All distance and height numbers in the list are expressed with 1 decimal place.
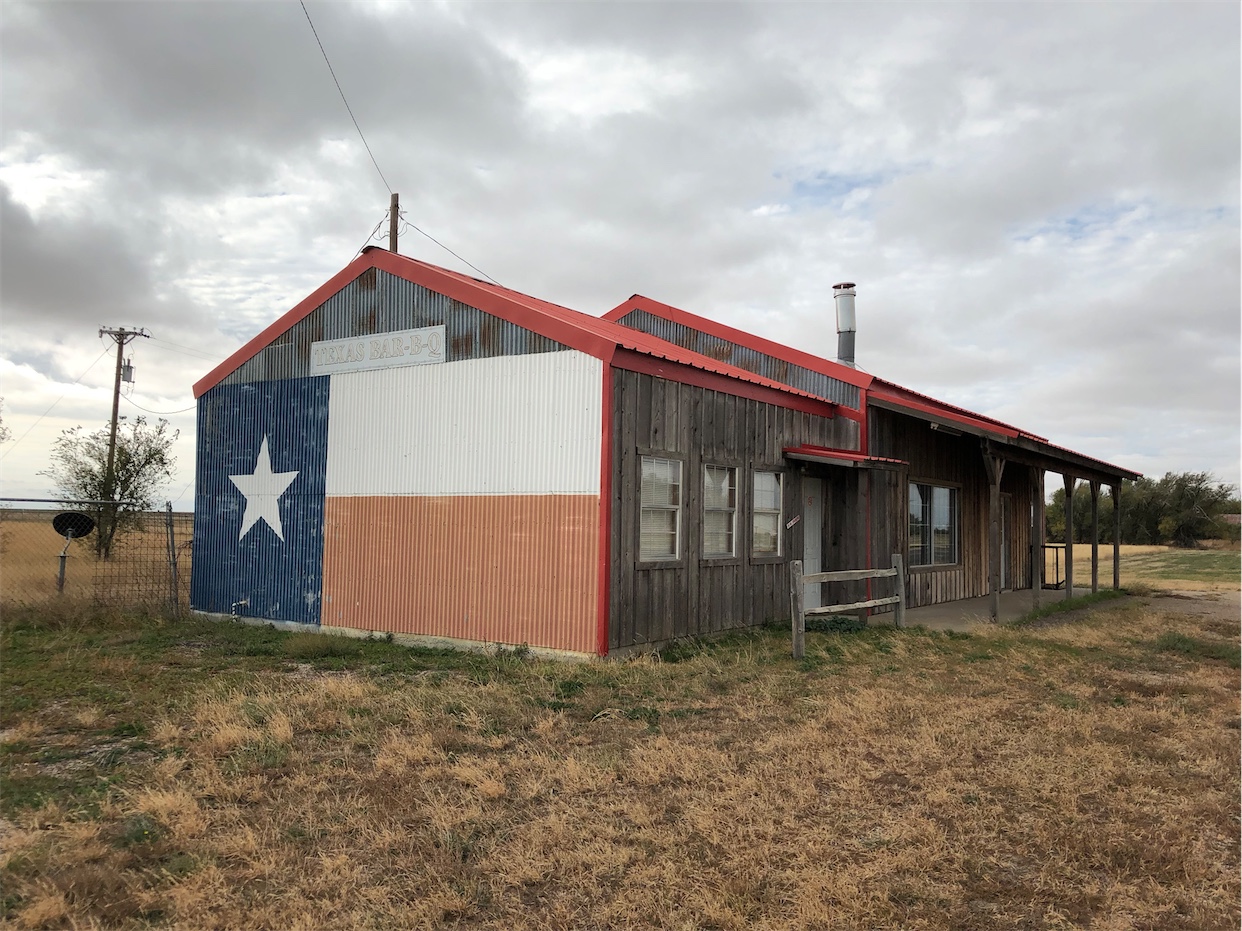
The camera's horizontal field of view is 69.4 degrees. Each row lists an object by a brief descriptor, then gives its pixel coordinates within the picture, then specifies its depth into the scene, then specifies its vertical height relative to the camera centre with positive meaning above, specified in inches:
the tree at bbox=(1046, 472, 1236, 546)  2221.9 +51.9
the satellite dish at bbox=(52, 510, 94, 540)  573.9 -12.5
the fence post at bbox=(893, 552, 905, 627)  492.7 -41.7
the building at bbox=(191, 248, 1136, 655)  406.6 +24.1
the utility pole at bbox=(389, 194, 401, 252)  860.6 +287.4
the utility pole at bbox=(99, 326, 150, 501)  970.1 +129.6
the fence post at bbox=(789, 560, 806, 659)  410.3 -38.7
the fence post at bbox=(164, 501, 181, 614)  541.2 -33.9
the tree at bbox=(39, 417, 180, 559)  938.1 +37.7
